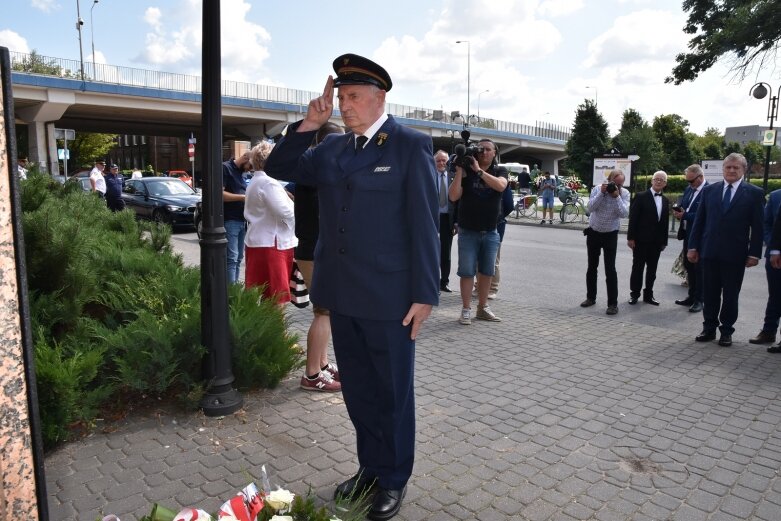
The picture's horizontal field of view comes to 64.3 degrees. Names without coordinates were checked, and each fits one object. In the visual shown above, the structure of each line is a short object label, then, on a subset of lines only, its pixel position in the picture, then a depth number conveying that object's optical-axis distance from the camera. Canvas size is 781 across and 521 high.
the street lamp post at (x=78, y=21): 57.50
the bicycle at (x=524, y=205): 26.14
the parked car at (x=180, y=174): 45.58
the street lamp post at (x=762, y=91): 18.84
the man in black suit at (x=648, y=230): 8.67
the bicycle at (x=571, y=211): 23.77
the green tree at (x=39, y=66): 47.51
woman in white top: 5.43
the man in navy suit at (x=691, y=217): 8.54
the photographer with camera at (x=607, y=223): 8.32
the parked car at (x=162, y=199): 19.02
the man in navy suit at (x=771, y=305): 6.77
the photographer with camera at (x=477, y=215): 7.16
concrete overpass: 38.28
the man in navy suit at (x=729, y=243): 6.61
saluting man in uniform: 2.97
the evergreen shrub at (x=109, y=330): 3.75
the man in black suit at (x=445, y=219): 9.23
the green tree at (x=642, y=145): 40.34
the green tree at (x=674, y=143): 54.91
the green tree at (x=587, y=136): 44.25
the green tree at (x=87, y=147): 63.62
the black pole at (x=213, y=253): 3.98
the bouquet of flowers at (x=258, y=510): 2.11
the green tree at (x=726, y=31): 20.16
